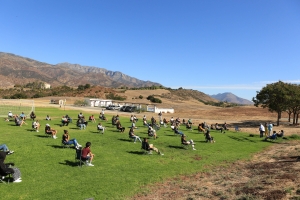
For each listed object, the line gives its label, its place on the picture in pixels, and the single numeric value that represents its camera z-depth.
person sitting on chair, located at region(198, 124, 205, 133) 29.14
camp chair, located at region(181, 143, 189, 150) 20.14
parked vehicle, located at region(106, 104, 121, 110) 62.80
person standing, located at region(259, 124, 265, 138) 29.38
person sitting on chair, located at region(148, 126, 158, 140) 23.21
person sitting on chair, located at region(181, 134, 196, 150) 19.89
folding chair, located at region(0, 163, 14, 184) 10.39
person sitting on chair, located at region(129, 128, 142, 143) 21.00
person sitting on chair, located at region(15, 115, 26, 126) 25.38
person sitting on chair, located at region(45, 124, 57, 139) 20.30
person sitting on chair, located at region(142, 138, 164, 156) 17.05
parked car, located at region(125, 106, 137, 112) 59.20
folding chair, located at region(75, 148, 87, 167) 13.54
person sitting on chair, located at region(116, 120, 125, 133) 25.96
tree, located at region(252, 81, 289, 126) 40.94
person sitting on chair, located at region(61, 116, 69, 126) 27.67
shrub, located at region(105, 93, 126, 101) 101.25
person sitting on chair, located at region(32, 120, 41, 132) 23.10
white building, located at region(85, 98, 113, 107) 72.12
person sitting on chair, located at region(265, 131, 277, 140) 26.77
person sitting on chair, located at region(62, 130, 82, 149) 16.78
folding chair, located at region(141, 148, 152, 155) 17.23
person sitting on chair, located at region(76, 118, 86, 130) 26.51
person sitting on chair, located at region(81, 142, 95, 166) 13.48
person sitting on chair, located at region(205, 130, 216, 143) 23.39
